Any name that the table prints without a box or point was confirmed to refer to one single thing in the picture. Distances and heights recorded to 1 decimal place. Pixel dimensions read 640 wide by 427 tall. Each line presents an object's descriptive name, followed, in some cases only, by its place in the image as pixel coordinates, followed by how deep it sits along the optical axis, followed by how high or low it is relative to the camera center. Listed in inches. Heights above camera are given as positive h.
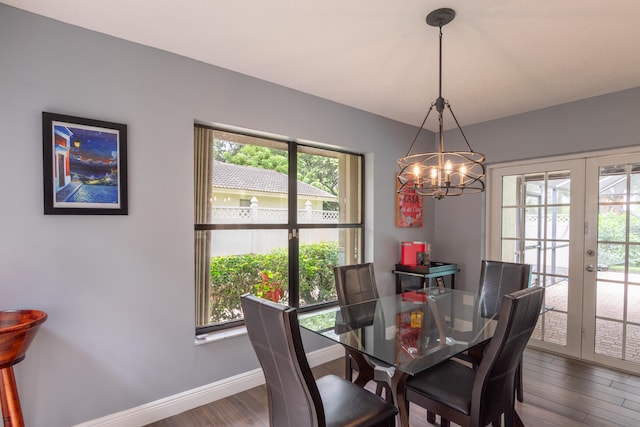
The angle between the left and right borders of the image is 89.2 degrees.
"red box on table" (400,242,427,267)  140.3 -18.9
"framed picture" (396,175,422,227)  145.8 -0.8
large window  99.2 -4.7
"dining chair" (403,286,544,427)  56.3 -35.1
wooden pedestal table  56.2 -25.8
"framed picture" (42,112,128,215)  71.7 +9.6
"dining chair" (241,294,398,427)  48.5 -29.3
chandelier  65.7 +7.9
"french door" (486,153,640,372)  113.7 -14.9
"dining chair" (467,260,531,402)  94.7 -24.0
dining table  64.8 -29.7
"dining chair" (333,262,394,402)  80.3 -26.5
